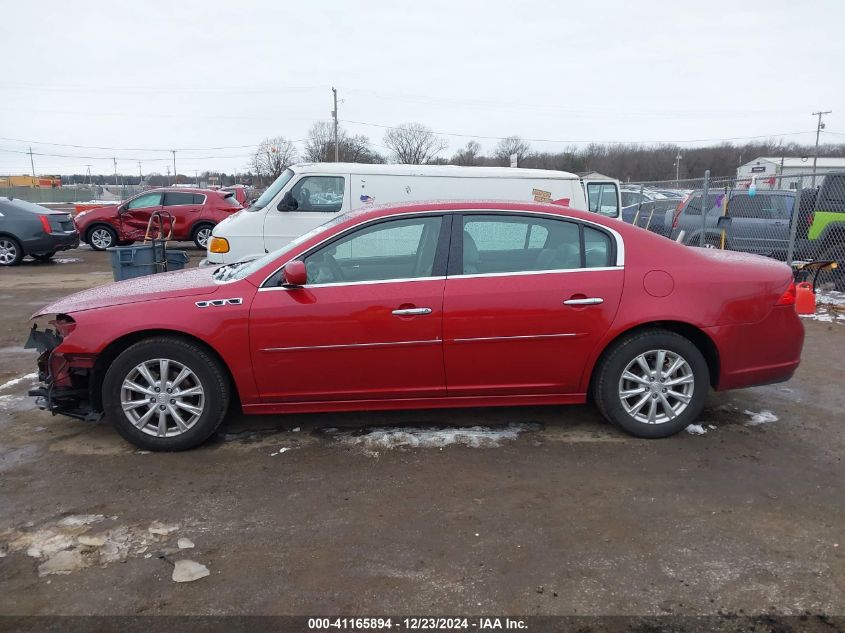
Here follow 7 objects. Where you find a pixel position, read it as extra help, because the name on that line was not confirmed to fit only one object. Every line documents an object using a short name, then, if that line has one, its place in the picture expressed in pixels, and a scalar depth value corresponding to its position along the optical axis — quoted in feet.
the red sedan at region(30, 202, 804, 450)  12.87
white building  142.41
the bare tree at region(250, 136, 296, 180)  219.41
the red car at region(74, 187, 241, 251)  54.80
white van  27.43
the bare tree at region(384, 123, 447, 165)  239.50
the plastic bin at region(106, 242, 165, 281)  28.58
